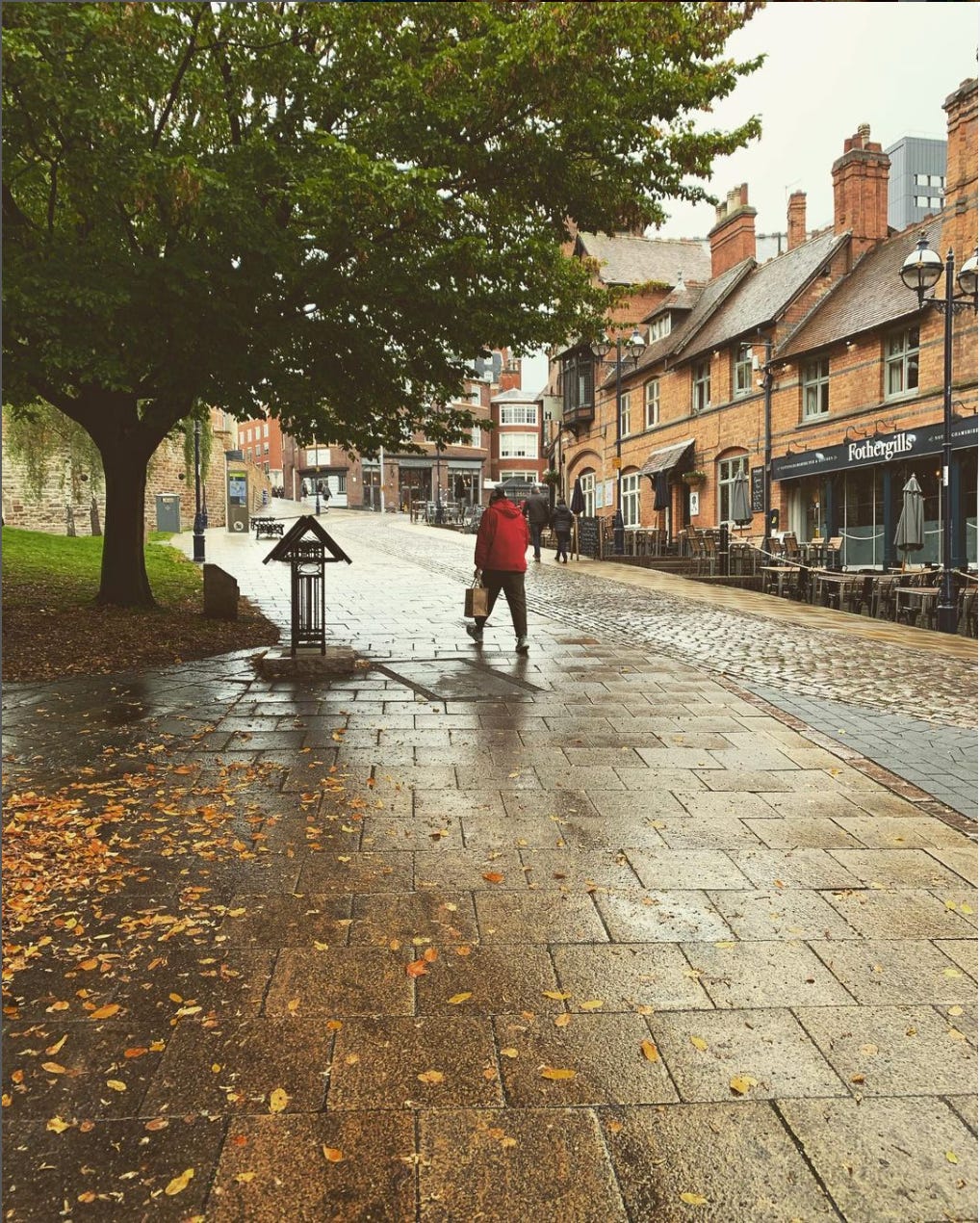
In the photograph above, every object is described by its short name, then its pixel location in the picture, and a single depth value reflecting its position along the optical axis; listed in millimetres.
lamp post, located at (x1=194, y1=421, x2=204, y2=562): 23609
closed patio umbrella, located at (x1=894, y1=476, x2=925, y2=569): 15650
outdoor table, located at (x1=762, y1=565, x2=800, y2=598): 18141
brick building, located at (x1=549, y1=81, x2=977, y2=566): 20062
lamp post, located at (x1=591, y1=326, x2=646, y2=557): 25781
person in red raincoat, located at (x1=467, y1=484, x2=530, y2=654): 10653
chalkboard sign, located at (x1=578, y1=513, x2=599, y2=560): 27062
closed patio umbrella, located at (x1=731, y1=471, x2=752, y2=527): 23359
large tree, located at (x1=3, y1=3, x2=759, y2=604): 8219
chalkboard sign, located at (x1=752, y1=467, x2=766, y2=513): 26359
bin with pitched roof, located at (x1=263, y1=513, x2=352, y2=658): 9070
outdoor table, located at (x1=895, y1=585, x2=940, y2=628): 14758
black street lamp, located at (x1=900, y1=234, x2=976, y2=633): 12984
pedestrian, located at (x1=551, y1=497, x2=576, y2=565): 24812
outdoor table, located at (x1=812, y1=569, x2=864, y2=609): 16172
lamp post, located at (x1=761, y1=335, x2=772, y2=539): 25672
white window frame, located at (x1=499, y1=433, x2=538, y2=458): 74188
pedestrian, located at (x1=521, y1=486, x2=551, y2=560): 22391
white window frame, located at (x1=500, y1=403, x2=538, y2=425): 74312
